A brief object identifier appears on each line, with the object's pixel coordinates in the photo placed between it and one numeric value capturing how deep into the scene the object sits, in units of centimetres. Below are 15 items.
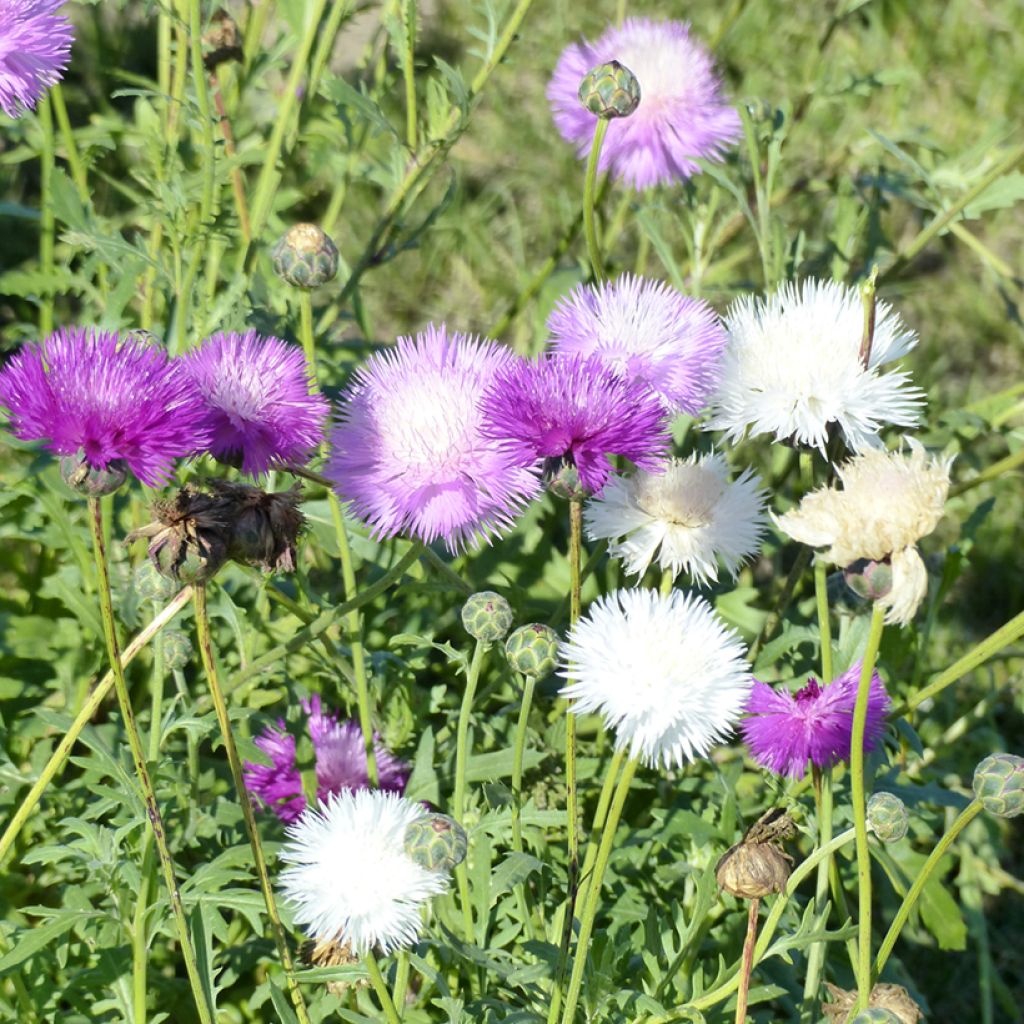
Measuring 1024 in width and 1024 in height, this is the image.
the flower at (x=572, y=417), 114
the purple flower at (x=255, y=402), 117
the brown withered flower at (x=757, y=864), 113
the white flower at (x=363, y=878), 114
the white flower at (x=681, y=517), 119
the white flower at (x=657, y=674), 112
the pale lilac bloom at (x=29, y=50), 122
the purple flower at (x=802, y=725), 119
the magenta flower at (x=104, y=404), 113
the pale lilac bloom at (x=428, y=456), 118
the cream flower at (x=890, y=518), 111
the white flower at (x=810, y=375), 118
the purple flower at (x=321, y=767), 128
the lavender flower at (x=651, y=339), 120
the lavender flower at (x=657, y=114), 137
